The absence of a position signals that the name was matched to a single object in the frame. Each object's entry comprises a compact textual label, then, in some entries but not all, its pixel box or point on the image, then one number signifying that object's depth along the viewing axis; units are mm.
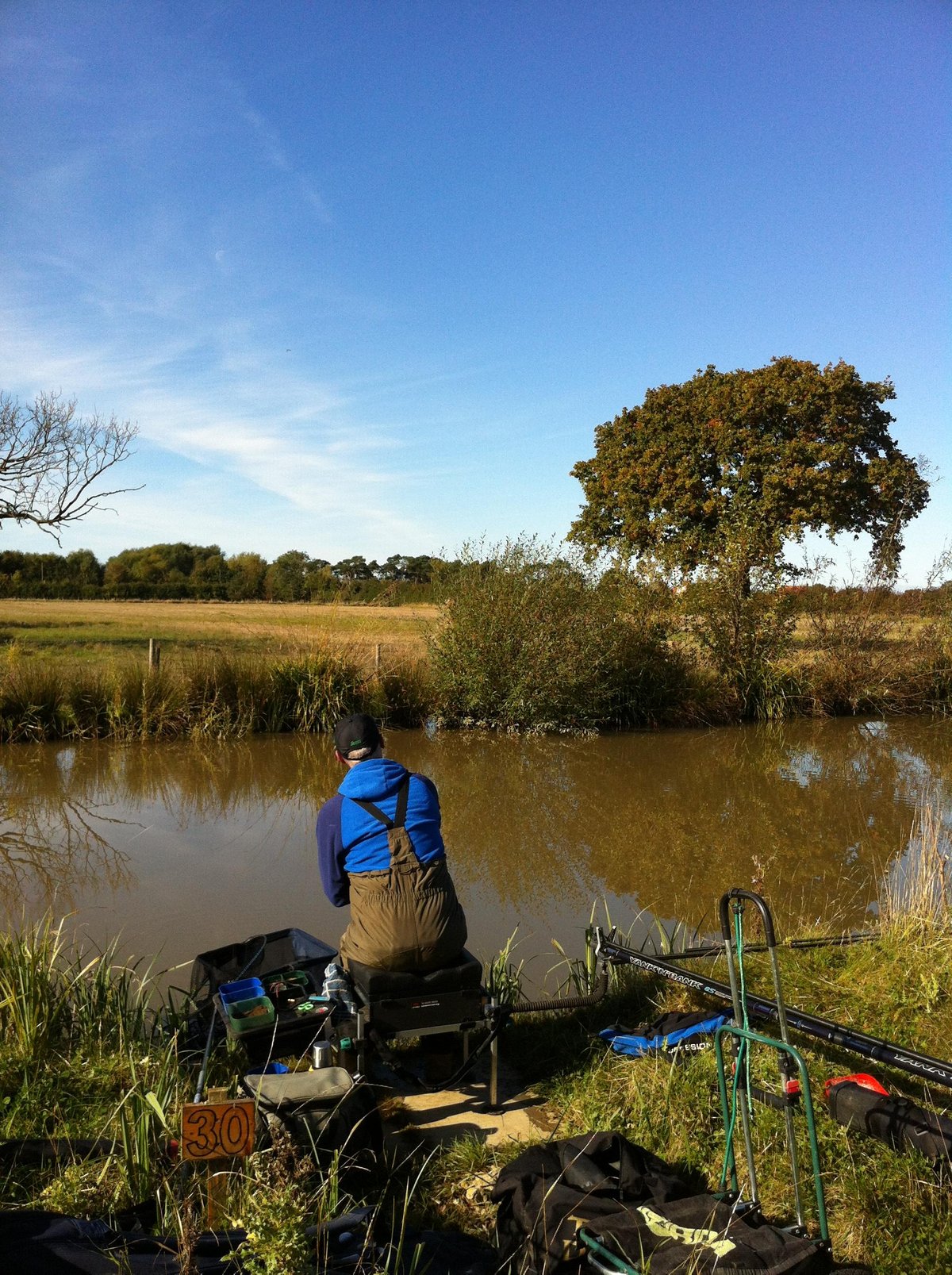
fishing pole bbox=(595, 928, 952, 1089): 3086
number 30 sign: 2135
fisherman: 3490
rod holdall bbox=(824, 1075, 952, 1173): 3012
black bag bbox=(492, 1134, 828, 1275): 2248
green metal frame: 2176
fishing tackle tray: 3635
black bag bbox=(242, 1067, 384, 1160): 2752
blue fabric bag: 3818
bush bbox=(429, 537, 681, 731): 14750
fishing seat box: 3389
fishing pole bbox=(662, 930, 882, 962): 4934
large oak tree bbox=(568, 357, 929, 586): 25859
